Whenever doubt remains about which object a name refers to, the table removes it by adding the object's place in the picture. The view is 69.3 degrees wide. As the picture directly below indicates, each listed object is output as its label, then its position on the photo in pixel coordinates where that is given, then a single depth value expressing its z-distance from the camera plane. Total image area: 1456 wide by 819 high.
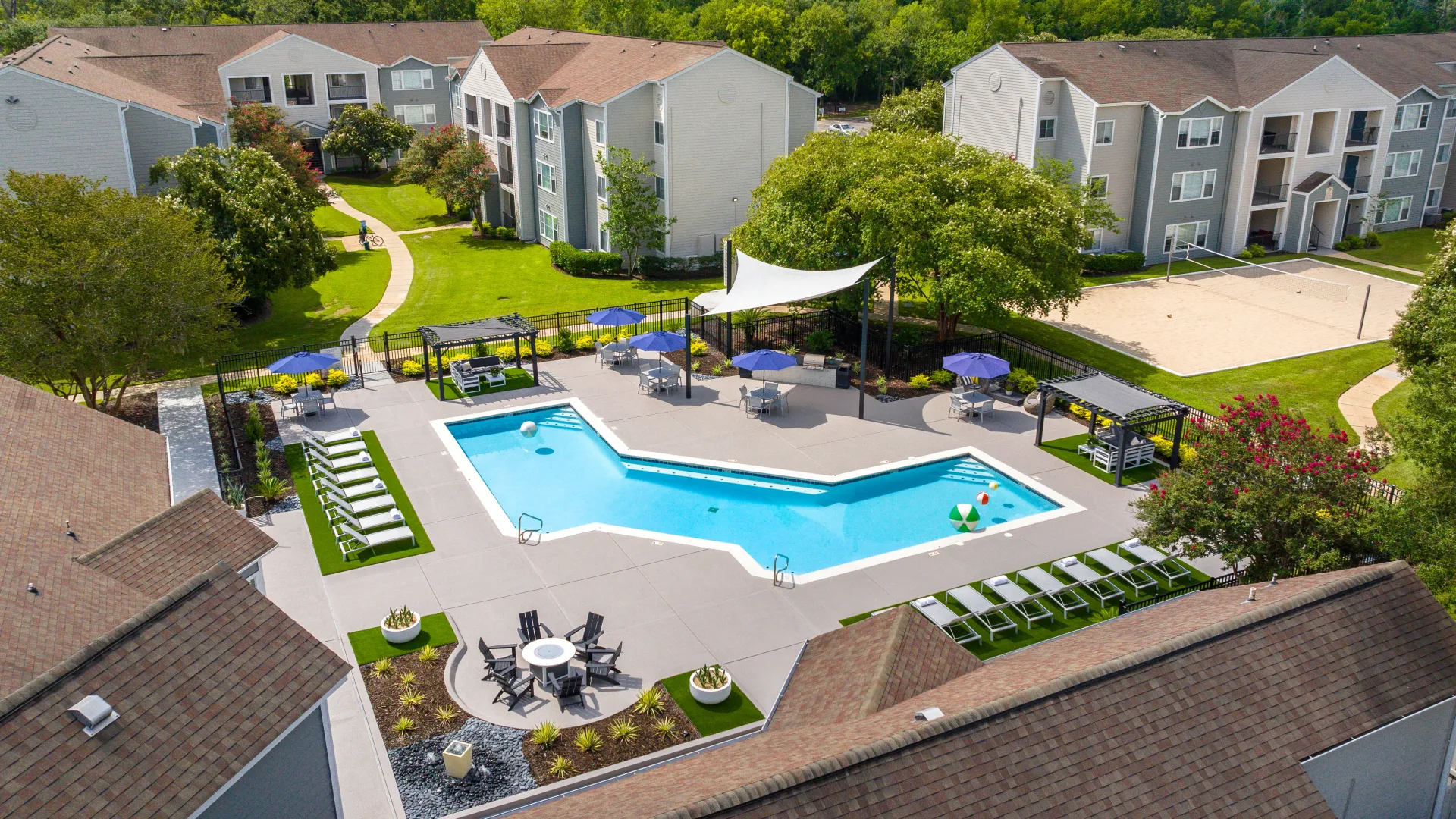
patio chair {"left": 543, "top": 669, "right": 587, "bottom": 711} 18.83
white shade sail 31.42
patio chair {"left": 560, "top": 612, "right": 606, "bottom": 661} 19.83
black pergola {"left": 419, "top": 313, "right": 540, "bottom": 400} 33.59
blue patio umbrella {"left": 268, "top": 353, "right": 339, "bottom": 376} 31.41
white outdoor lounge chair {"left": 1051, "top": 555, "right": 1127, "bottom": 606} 22.53
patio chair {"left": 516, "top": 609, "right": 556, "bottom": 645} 20.16
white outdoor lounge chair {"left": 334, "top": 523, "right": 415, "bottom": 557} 24.09
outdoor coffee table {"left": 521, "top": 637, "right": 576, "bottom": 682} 19.11
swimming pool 25.56
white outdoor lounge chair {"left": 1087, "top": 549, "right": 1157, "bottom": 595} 23.14
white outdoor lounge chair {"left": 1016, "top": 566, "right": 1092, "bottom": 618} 22.23
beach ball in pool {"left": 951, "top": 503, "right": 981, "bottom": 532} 25.70
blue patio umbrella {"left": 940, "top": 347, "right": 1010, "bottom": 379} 31.42
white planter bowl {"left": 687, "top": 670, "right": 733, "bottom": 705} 18.72
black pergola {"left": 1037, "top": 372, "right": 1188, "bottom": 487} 27.91
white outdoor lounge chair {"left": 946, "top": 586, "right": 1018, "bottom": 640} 21.43
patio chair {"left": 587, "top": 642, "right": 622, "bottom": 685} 19.55
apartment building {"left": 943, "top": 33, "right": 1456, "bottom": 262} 49.53
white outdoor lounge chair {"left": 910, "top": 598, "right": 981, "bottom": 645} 21.00
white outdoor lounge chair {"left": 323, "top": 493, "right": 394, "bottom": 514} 25.56
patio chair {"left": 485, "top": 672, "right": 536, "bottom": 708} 18.89
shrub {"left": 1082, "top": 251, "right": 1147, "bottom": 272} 48.78
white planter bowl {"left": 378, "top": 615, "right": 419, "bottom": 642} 20.45
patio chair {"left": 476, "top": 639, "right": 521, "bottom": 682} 19.14
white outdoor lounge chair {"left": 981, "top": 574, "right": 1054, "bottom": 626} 21.89
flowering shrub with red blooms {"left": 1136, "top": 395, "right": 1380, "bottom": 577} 19.06
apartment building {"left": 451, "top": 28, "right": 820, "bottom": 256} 47.41
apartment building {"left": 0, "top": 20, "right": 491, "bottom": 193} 40.16
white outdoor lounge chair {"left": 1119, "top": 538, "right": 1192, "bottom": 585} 23.47
